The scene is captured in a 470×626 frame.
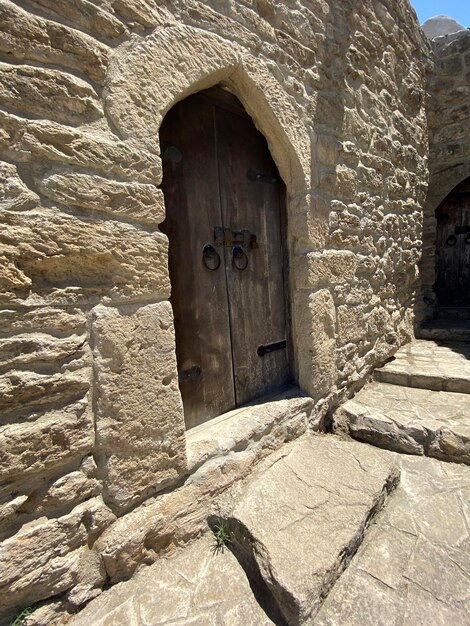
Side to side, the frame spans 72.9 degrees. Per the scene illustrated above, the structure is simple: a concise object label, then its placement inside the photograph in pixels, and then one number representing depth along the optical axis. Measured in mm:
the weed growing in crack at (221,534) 1544
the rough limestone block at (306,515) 1247
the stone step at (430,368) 2723
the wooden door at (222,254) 1789
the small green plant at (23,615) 1108
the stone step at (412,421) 2078
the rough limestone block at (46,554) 1083
